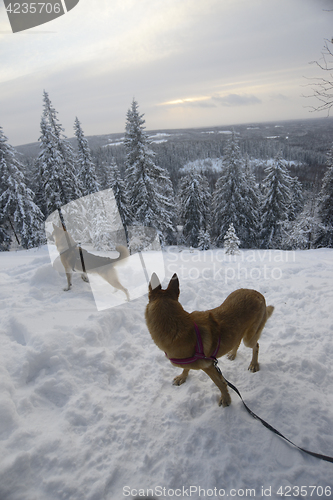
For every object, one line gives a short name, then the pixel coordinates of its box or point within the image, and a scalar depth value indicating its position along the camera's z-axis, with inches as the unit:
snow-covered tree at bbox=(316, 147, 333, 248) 906.7
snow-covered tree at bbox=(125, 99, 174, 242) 734.5
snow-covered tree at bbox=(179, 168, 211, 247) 1125.6
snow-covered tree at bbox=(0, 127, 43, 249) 809.5
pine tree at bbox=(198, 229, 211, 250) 1062.4
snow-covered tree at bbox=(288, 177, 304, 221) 1414.9
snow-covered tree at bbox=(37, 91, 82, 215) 727.1
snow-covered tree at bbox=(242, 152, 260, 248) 1035.9
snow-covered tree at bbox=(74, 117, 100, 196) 861.2
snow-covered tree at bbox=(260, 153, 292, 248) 1001.5
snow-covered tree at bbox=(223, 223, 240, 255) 754.2
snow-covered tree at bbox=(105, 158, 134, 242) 845.8
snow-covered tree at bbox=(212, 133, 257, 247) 999.6
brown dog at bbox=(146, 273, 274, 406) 105.1
